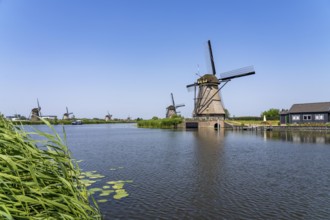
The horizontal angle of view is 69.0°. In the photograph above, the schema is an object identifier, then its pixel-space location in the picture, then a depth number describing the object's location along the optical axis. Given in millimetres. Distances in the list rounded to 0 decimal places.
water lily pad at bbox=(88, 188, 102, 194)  11344
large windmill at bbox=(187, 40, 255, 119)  57125
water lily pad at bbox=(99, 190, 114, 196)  10942
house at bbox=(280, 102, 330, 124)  53844
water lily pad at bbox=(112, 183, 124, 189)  12139
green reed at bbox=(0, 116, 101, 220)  3158
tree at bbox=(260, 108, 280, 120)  86438
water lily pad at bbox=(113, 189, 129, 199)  10747
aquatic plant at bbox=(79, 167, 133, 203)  10820
